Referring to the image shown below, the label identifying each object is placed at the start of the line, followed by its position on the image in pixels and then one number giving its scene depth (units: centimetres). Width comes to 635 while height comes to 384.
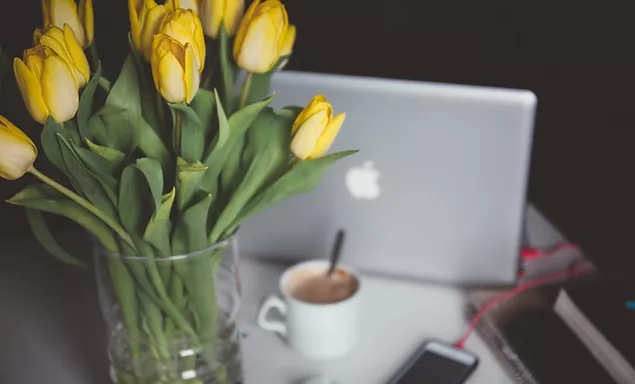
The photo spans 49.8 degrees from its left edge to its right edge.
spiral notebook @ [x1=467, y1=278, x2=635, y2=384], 83
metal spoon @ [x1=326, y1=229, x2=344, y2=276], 90
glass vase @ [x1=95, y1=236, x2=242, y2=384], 70
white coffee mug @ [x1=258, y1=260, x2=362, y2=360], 83
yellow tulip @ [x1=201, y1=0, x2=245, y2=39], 64
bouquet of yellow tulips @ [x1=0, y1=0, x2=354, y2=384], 57
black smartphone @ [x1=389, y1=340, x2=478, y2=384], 81
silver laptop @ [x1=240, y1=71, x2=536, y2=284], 84
